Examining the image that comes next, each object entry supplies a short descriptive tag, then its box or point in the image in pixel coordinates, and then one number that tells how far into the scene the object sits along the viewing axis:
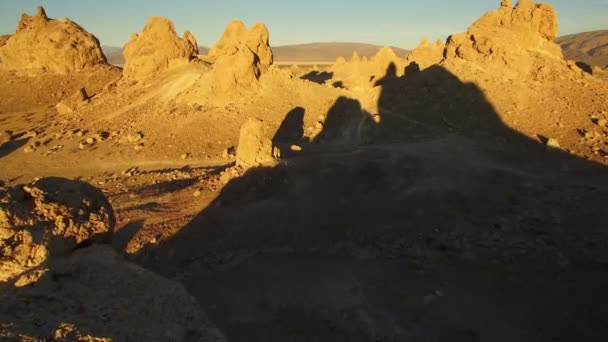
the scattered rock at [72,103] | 23.66
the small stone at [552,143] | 15.91
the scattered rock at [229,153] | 17.20
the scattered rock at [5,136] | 20.47
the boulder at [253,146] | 12.50
